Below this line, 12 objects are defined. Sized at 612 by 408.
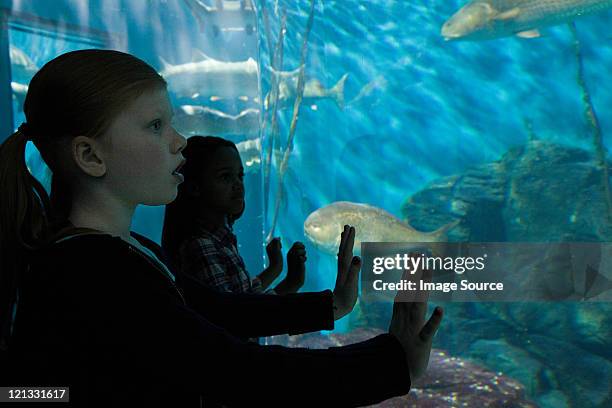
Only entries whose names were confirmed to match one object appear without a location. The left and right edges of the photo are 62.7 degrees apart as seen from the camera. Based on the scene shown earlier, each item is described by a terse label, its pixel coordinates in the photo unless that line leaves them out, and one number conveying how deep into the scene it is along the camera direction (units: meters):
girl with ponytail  0.64
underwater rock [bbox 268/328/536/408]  3.40
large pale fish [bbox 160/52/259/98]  3.90
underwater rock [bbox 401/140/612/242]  5.92
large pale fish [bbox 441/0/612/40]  4.33
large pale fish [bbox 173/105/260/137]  4.06
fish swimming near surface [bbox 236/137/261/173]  4.25
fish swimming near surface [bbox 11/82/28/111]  2.56
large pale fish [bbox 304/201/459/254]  4.41
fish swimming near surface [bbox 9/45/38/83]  2.54
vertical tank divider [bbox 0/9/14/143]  2.34
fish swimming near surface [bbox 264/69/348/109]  4.88
